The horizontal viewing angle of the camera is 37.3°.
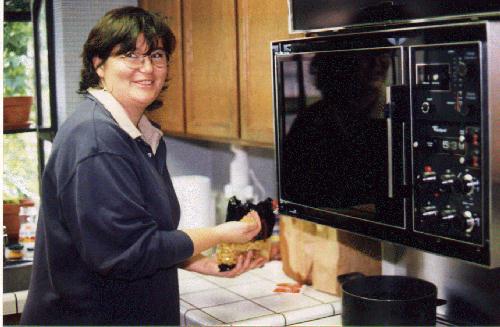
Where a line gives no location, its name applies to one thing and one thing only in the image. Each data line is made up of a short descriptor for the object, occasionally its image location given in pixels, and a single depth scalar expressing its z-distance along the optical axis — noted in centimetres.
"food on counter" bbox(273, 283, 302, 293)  228
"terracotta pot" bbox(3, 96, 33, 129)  324
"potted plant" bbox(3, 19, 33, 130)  328
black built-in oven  127
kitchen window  328
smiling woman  153
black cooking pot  158
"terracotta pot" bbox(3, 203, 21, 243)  319
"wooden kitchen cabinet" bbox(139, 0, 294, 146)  214
